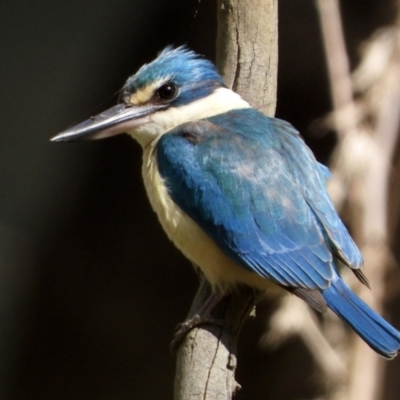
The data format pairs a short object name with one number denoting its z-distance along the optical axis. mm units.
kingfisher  4652
